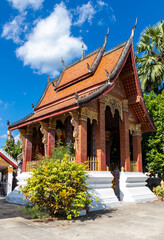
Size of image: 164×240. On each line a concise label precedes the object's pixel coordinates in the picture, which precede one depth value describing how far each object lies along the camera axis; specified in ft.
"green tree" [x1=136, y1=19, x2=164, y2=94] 62.23
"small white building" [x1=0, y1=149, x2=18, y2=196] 51.75
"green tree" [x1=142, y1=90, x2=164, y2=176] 44.57
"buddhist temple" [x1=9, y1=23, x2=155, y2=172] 30.63
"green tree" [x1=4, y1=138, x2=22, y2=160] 83.09
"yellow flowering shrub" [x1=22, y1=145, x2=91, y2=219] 21.01
